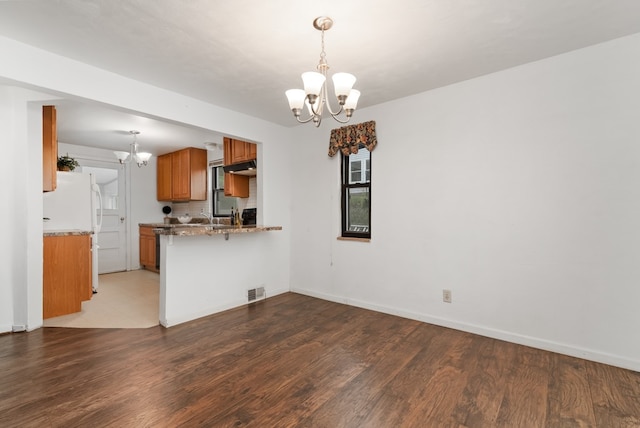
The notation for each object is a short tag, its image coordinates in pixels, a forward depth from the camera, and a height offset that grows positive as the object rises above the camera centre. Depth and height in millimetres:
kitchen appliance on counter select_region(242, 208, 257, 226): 5238 -43
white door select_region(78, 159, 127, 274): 5957 -81
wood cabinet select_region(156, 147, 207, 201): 6027 +785
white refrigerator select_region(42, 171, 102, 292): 3943 +118
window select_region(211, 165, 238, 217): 6196 +389
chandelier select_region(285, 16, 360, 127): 1863 +784
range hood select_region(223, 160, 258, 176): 4629 +722
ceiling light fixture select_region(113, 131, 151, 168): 4914 +971
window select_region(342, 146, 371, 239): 3920 +251
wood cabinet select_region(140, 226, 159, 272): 5988 -696
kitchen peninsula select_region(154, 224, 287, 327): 3277 -684
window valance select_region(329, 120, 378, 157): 3668 +946
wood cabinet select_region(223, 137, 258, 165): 4559 +973
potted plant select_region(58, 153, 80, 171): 4410 +740
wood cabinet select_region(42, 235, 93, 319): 3408 -689
